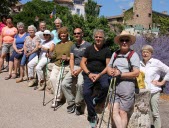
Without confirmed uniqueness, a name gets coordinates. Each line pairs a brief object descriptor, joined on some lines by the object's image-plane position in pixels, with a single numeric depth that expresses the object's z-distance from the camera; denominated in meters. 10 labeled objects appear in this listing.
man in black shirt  5.19
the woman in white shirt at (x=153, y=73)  5.20
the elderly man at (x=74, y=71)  5.95
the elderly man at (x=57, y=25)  7.71
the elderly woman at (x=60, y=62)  6.36
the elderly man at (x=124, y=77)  4.54
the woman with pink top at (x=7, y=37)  9.23
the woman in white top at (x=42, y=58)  7.52
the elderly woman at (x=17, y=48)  8.48
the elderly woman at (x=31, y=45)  8.01
